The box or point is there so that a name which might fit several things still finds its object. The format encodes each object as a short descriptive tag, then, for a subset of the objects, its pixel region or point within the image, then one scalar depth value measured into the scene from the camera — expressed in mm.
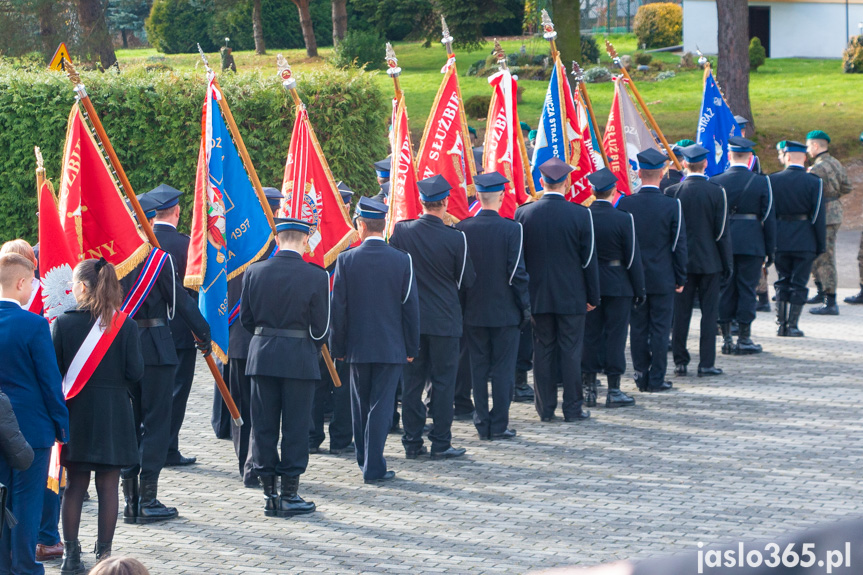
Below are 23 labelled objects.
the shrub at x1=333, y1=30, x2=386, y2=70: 70356
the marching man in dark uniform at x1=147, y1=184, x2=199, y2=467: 15867
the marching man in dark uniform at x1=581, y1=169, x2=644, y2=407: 19266
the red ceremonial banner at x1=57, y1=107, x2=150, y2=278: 13922
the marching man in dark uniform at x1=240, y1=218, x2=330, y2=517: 13930
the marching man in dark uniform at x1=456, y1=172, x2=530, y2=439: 17484
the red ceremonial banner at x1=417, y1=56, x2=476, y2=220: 19062
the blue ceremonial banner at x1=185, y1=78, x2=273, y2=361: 15227
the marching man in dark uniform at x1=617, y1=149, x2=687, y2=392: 20422
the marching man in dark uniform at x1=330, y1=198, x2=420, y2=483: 15523
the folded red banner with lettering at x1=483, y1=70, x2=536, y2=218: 20109
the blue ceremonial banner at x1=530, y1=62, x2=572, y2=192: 21406
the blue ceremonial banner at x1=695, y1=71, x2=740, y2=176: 26125
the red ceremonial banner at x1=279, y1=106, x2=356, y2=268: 17109
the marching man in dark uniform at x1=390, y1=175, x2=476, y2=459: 16687
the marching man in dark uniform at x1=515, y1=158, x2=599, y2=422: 18328
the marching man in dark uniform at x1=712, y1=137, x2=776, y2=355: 23484
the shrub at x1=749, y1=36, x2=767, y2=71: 74750
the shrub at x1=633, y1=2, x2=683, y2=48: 89562
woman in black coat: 12031
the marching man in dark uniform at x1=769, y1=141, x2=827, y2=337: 24547
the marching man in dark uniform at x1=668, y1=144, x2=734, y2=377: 21719
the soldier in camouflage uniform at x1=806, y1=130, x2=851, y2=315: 26844
